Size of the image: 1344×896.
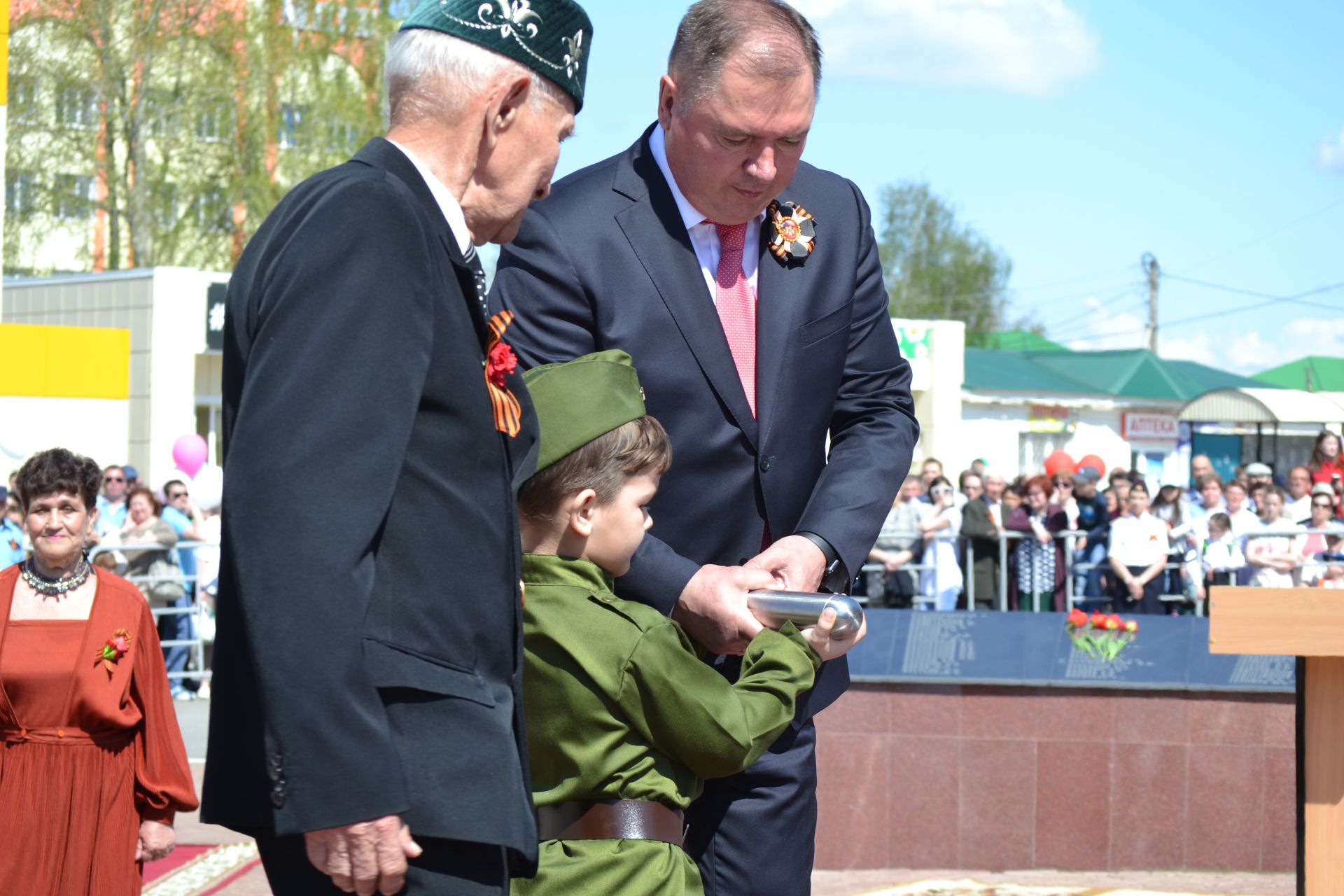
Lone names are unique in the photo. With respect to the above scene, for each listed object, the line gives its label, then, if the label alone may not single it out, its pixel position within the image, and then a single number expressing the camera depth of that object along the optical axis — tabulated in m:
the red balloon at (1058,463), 16.10
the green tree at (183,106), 27.27
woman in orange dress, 4.63
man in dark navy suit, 2.87
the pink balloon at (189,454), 16.64
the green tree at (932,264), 65.31
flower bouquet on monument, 7.35
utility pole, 61.81
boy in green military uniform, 2.60
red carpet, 6.80
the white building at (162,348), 24.38
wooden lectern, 3.58
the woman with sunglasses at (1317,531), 8.80
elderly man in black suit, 1.71
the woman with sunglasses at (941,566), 12.62
